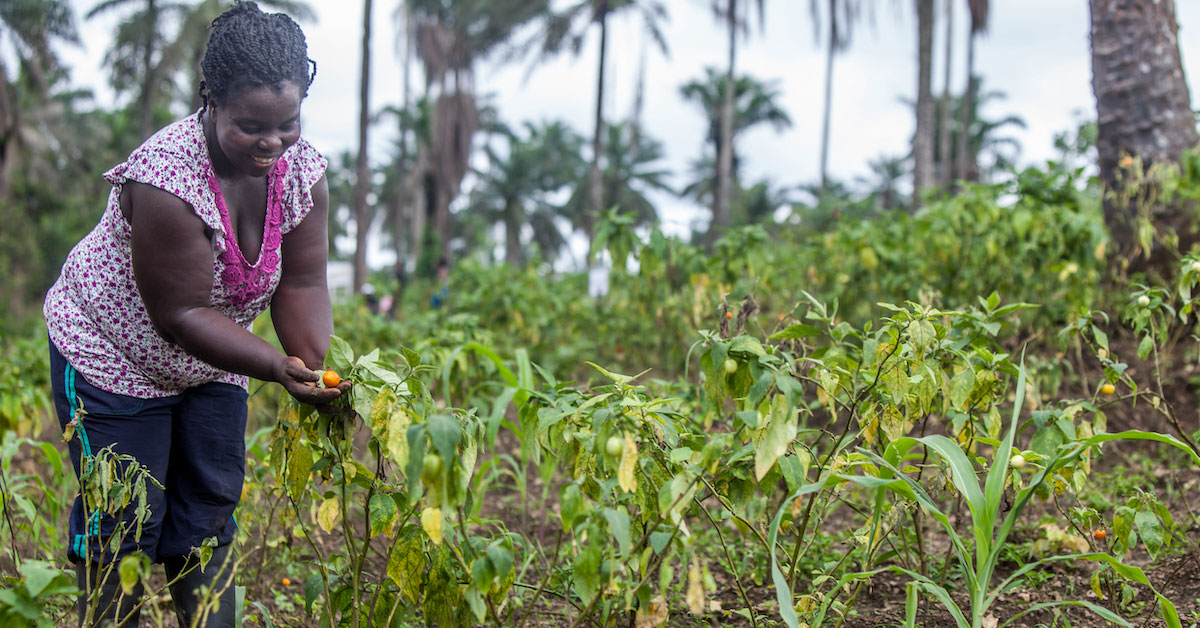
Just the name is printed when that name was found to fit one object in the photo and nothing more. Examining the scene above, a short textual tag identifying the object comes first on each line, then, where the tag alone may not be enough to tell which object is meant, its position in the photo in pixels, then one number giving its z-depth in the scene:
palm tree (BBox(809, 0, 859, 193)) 21.88
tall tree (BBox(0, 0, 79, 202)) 19.33
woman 1.60
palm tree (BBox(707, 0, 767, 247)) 20.09
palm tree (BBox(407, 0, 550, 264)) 25.78
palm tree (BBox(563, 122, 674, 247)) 43.88
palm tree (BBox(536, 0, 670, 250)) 16.72
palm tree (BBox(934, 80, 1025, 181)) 35.72
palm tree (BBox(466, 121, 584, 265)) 44.28
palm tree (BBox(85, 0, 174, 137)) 18.83
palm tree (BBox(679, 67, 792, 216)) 33.28
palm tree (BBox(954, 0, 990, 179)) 13.40
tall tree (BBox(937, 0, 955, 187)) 20.30
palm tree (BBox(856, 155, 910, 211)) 43.78
